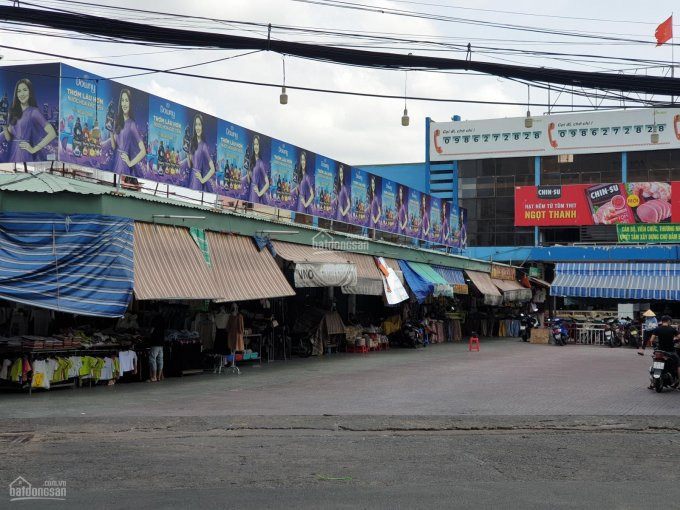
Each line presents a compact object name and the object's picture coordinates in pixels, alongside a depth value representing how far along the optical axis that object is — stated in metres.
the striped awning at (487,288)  36.84
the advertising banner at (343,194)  27.23
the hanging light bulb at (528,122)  17.52
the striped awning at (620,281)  40.19
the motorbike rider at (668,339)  16.64
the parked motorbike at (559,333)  34.81
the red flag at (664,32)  15.52
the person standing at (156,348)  17.73
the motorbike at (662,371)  16.53
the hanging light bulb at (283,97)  14.84
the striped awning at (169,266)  16.31
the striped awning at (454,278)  34.44
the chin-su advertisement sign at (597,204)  48.66
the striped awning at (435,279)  30.95
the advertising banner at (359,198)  28.75
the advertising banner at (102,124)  15.84
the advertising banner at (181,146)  18.22
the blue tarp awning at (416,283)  29.12
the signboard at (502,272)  41.50
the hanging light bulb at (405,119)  16.44
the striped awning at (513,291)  39.88
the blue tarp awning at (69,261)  14.89
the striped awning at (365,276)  25.09
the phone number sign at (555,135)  52.19
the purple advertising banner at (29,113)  15.65
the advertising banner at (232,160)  20.53
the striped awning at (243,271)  18.92
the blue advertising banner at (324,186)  25.75
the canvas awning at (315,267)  21.79
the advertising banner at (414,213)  34.78
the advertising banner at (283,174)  23.05
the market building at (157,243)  15.52
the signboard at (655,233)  45.53
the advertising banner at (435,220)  38.06
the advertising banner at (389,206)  31.64
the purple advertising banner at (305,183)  24.41
